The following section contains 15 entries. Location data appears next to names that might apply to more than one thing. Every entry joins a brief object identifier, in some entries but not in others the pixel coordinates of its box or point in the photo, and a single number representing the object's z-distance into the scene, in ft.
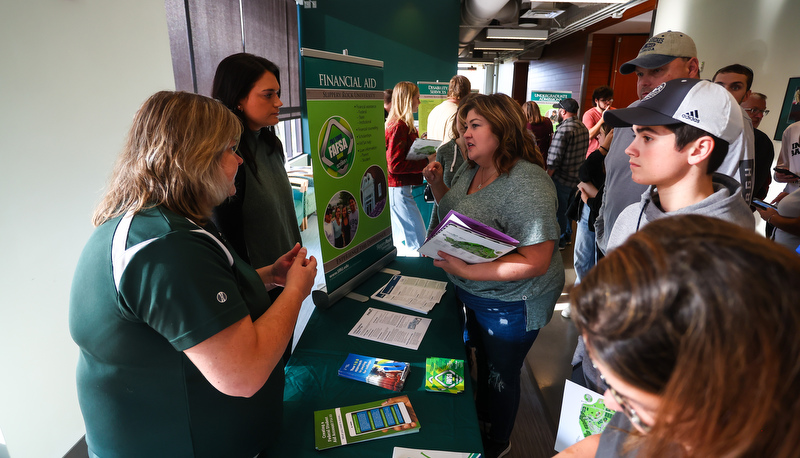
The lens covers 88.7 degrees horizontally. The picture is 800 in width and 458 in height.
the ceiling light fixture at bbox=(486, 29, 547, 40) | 28.63
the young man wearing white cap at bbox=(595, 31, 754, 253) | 5.78
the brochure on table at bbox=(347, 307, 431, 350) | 4.93
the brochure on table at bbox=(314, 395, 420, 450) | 3.49
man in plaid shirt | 13.08
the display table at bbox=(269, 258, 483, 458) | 3.47
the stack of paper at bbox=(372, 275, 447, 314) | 5.71
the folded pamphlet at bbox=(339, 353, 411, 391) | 4.11
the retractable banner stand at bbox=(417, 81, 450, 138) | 18.48
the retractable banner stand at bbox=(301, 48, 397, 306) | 5.53
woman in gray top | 4.71
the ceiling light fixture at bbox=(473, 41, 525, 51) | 36.10
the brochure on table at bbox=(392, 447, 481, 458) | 3.33
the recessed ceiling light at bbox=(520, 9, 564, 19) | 24.52
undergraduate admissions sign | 23.86
